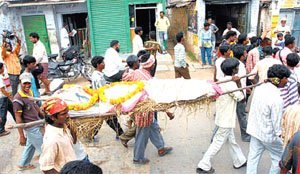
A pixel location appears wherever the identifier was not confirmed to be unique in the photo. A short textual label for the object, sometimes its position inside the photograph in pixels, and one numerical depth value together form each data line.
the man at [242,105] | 4.95
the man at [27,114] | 3.99
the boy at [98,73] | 4.91
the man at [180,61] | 6.98
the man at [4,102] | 5.44
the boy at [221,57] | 5.20
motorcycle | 9.66
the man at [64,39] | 11.86
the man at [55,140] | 2.63
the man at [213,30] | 10.69
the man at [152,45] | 7.51
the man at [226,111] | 3.95
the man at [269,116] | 3.28
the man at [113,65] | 6.13
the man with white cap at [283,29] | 9.87
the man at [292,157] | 2.52
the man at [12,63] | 7.15
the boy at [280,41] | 8.43
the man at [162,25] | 11.50
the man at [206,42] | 10.15
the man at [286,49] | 5.64
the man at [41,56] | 7.53
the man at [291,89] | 4.42
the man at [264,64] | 5.03
